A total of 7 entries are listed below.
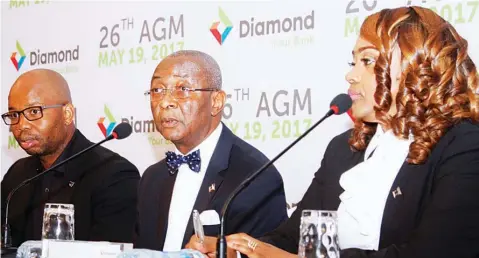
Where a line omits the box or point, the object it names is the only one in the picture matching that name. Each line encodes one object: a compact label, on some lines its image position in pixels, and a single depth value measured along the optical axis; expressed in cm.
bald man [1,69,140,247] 451
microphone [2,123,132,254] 360
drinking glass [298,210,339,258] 235
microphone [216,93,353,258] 257
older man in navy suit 383
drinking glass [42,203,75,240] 319
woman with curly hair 277
